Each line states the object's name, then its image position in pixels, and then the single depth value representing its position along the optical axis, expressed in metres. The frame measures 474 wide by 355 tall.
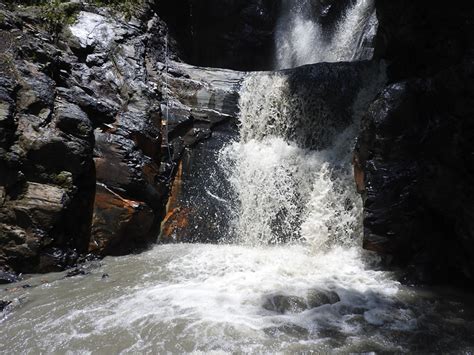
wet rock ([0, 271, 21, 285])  5.62
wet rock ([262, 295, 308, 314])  4.66
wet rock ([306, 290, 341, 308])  4.81
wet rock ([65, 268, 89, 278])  5.99
